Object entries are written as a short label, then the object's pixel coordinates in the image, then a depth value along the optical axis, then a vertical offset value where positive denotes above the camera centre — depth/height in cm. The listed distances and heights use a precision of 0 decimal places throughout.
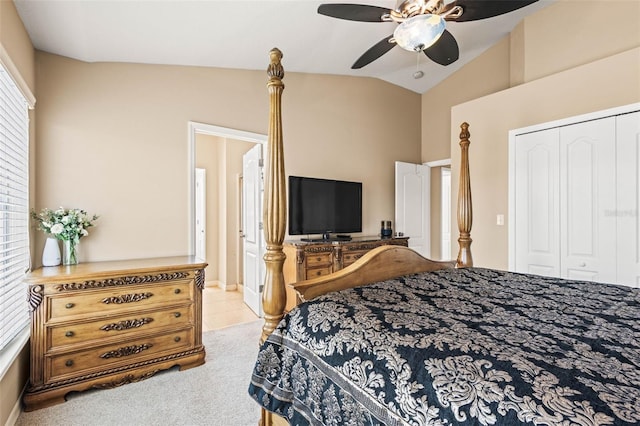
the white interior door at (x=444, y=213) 584 -1
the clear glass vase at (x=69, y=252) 250 -31
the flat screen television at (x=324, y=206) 393 +9
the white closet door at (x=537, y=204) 326 +9
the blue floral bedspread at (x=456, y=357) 73 -42
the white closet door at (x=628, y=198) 273 +13
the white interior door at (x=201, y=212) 538 +2
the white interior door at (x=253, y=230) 387 -21
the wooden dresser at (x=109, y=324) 207 -82
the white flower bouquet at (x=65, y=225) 240 -9
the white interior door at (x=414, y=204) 507 +14
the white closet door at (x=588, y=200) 288 +12
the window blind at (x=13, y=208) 190 +4
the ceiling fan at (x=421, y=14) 203 +140
